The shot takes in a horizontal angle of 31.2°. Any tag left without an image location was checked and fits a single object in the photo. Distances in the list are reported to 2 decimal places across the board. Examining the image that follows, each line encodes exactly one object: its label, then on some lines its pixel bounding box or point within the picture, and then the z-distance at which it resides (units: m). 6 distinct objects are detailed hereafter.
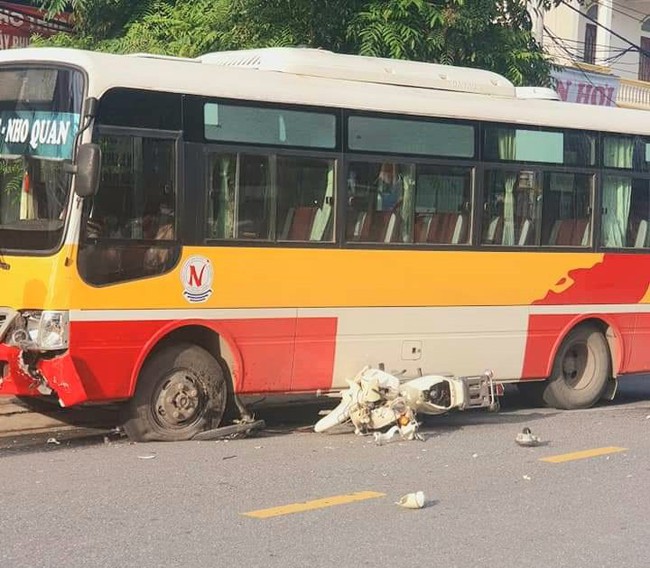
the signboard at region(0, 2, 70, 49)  15.09
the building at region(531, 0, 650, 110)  25.97
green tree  13.29
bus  8.97
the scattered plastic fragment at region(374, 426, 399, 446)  9.74
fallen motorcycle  9.84
